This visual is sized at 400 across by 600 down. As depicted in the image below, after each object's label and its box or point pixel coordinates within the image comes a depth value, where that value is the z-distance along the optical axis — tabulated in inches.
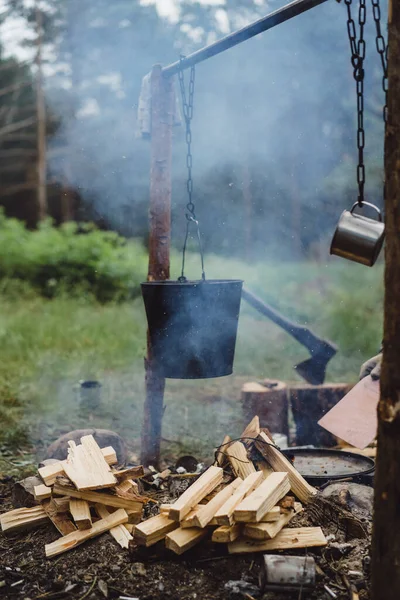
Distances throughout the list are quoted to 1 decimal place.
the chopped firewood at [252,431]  158.9
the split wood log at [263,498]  116.0
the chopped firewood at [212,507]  118.7
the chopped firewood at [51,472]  142.8
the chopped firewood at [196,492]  121.7
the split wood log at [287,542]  119.4
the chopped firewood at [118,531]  131.0
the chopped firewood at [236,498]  117.3
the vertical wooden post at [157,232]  189.9
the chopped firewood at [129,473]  145.5
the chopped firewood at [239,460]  145.9
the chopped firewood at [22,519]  142.8
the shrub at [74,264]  588.4
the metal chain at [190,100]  165.0
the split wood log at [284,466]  141.3
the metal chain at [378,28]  106.3
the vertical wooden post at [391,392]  93.7
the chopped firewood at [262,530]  117.6
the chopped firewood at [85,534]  130.0
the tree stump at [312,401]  235.9
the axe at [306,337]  227.0
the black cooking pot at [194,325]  149.3
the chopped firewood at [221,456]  154.1
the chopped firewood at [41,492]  144.7
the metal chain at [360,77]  114.0
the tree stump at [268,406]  234.7
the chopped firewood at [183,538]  118.0
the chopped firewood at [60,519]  137.3
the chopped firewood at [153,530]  120.8
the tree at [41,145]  816.8
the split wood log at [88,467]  135.6
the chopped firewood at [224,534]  117.2
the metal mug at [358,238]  113.2
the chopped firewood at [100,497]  137.6
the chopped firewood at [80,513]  132.3
